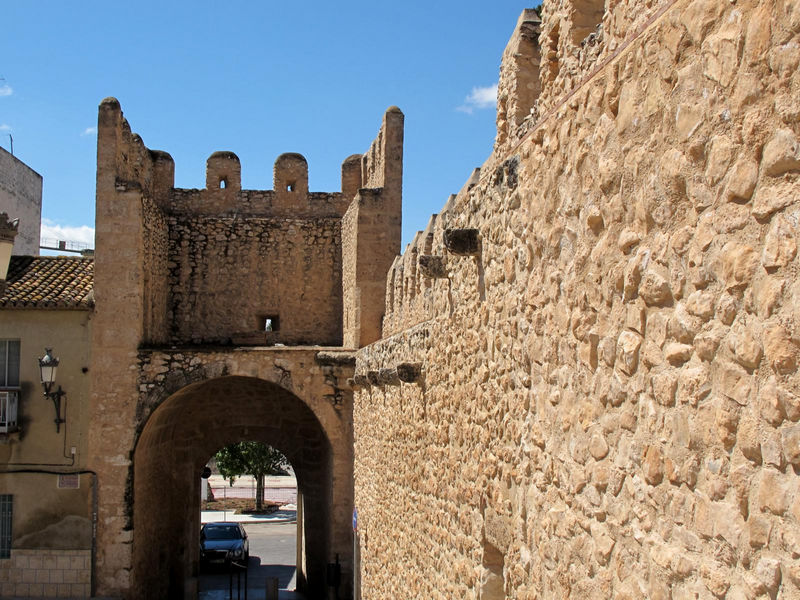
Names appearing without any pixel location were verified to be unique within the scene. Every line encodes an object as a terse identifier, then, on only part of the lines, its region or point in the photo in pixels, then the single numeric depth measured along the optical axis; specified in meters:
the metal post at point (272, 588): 15.54
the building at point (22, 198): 22.42
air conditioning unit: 12.89
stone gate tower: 13.09
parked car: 19.53
